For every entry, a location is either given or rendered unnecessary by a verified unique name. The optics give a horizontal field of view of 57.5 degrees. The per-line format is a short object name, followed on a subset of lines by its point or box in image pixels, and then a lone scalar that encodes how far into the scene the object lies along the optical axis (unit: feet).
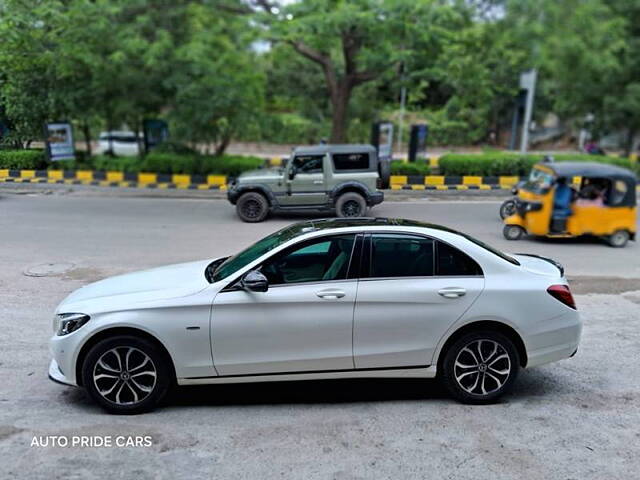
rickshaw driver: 36.45
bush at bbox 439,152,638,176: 58.34
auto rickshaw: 36.45
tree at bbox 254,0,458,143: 52.65
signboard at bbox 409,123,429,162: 63.62
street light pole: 68.86
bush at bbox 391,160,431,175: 51.83
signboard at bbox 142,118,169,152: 65.92
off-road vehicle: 42.98
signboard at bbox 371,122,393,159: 64.41
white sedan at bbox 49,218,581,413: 14.74
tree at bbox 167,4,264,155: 57.06
